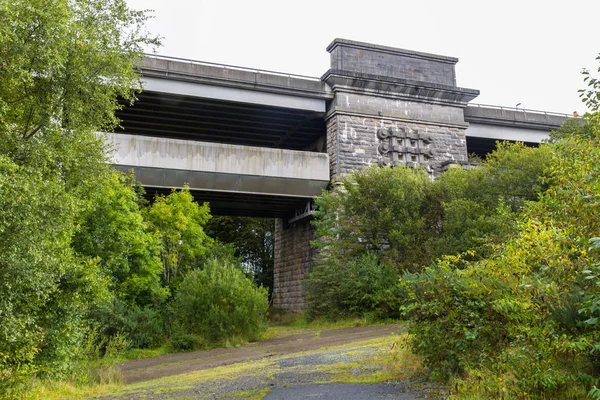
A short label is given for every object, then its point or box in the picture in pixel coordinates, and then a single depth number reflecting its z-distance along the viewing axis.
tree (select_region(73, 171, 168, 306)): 16.88
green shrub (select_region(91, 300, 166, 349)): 16.55
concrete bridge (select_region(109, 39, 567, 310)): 22.91
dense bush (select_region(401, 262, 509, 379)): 6.96
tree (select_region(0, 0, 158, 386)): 8.41
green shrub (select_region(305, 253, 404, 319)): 19.05
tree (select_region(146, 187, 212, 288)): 21.50
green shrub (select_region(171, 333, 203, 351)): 16.67
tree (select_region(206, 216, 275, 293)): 40.78
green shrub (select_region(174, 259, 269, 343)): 16.77
